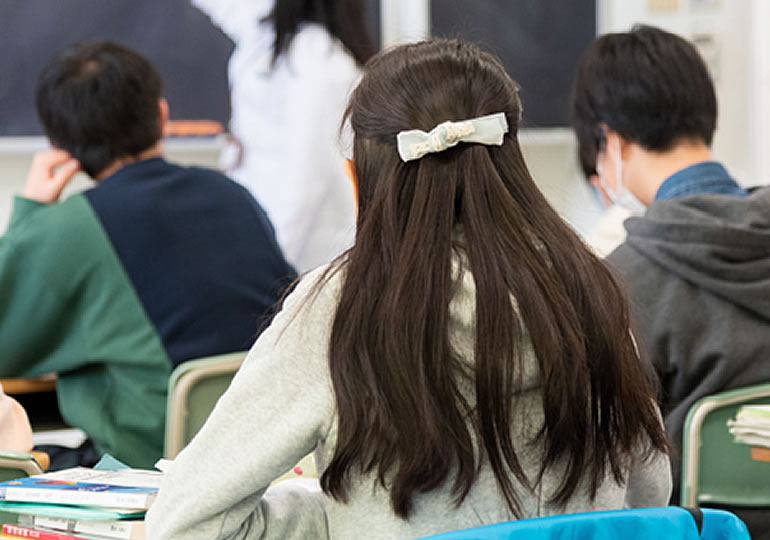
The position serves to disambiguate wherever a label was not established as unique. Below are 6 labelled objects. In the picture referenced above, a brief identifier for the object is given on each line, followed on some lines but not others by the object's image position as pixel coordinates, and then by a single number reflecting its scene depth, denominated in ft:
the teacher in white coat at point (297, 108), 15.25
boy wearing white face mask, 11.68
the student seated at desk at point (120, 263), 12.37
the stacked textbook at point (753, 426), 10.96
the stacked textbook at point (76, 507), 9.90
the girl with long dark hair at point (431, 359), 9.68
